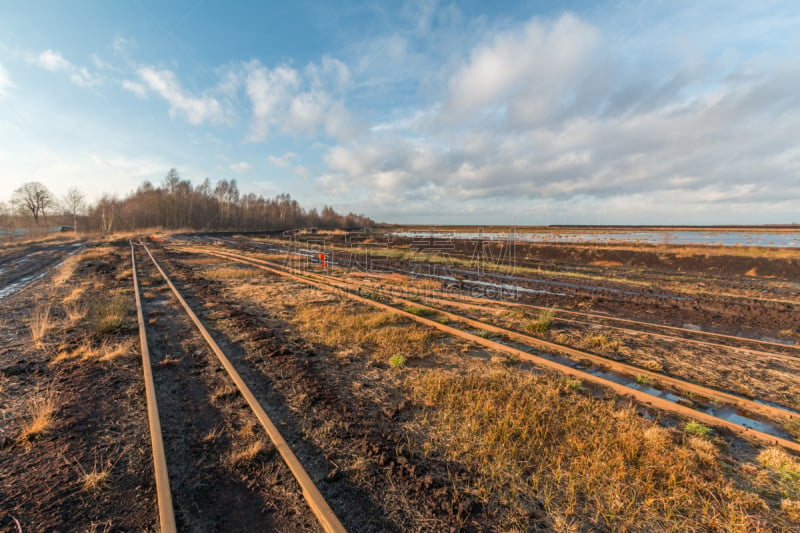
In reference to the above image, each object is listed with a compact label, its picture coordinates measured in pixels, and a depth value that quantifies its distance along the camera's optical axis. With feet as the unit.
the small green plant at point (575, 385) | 18.37
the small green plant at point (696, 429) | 14.24
